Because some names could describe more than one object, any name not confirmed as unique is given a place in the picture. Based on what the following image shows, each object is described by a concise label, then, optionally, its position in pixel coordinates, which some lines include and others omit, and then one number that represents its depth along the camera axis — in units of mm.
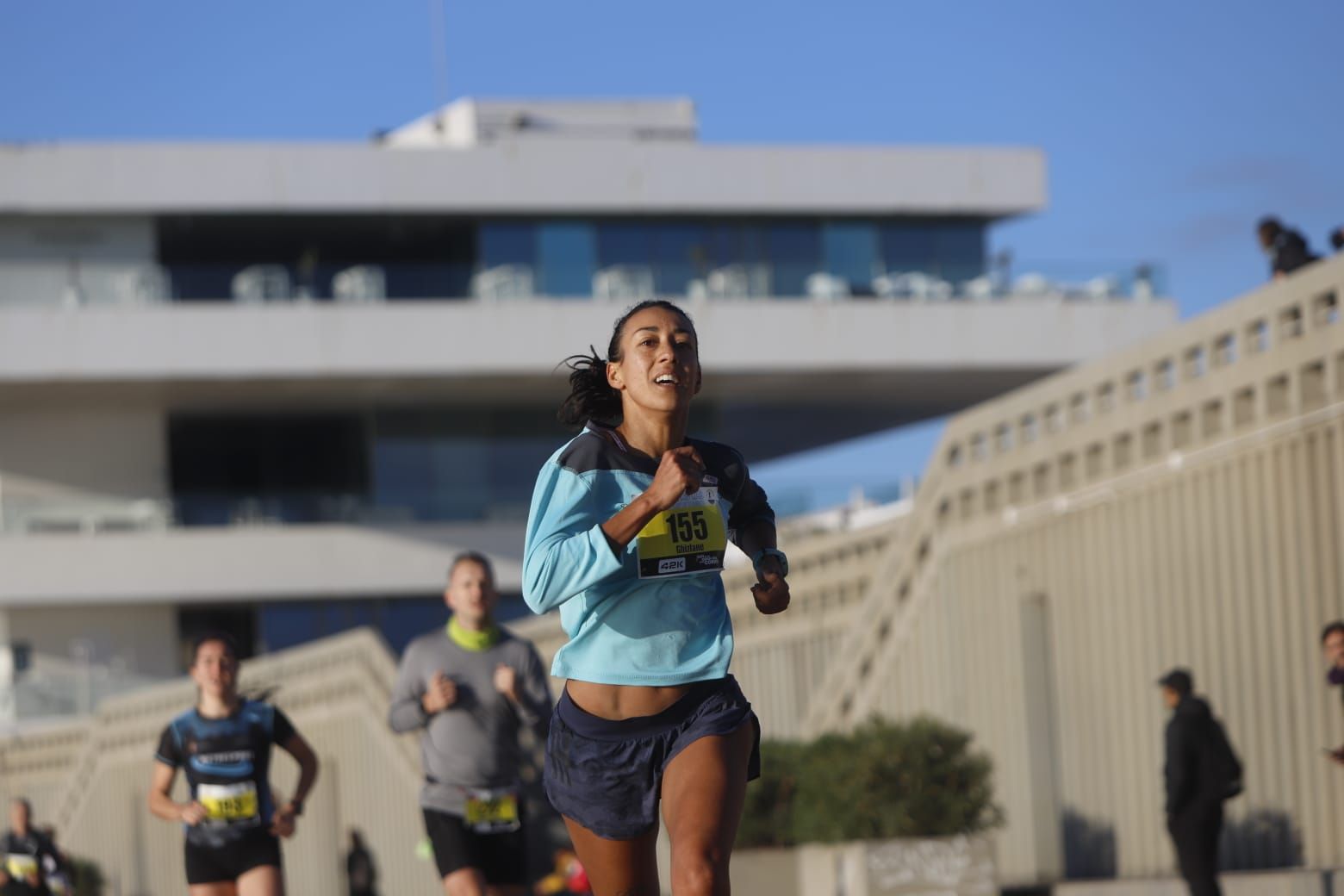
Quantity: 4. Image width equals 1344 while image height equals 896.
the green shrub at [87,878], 36062
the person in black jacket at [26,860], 18406
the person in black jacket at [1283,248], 17469
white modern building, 48125
